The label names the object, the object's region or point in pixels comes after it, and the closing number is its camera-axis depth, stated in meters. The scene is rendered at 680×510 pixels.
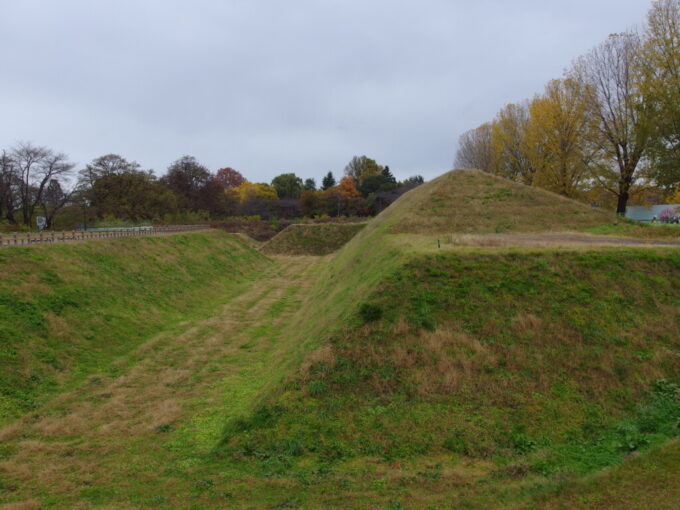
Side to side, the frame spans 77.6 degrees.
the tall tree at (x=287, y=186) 107.75
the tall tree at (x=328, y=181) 112.62
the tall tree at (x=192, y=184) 82.88
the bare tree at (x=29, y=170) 44.69
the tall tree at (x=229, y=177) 123.01
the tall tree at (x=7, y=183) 42.86
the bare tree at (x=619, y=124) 32.38
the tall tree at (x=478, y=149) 62.82
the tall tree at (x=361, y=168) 107.25
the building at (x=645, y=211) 34.88
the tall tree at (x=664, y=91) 26.92
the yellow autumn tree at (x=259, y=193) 100.56
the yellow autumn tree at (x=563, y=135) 36.03
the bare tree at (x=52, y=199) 49.30
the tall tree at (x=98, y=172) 62.09
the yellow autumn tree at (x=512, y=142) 52.31
